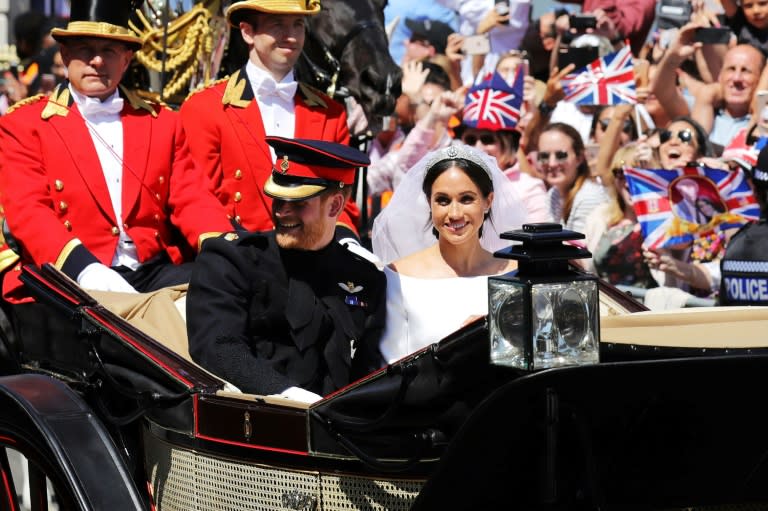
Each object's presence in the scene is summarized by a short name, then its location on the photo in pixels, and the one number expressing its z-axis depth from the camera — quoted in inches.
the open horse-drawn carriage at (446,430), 195.2
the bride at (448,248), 319.3
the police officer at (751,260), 403.5
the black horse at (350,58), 462.9
